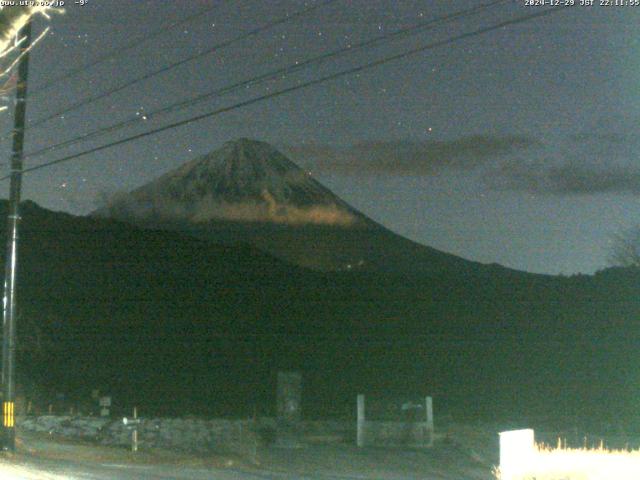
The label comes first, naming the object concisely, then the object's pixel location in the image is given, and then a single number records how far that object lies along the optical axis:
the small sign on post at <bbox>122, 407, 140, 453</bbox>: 20.77
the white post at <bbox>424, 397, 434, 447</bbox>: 26.70
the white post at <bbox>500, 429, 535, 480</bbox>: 13.22
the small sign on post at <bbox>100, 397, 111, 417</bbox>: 31.72
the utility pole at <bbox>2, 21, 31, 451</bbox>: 18.66
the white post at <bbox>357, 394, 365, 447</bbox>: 26.58
